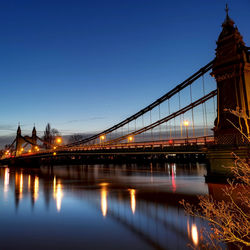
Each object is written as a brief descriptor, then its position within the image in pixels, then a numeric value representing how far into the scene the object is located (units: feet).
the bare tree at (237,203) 17.53
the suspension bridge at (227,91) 74.11
